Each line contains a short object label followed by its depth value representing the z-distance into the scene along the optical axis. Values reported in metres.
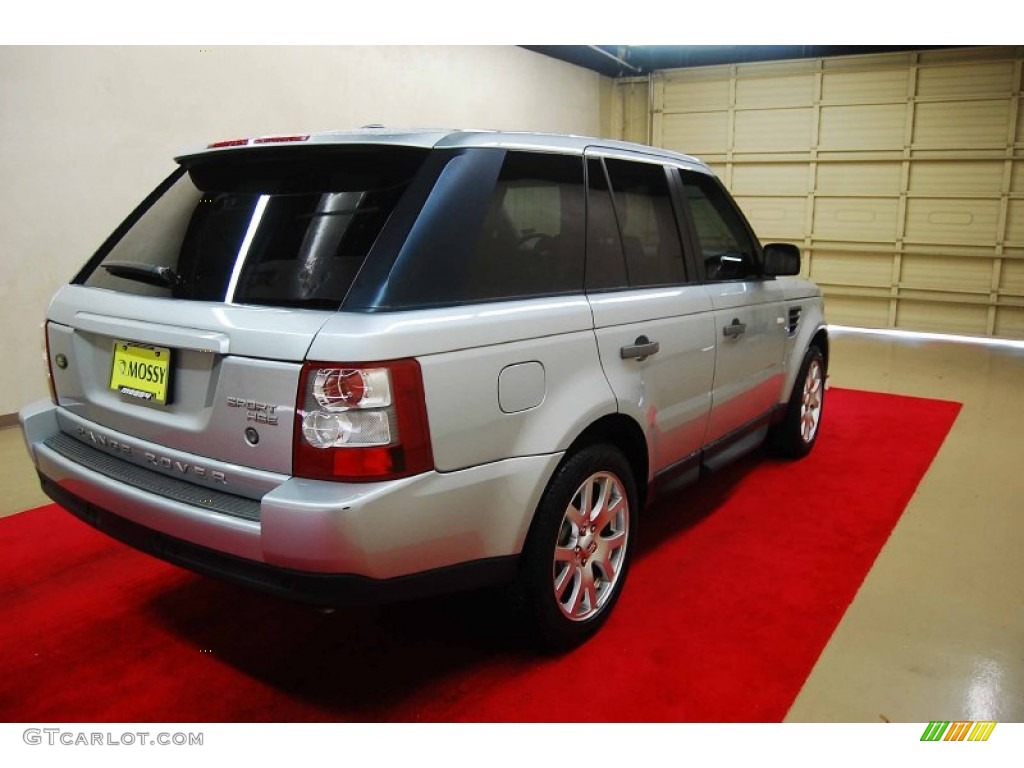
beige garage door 8.55
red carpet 2.02
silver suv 1.64
